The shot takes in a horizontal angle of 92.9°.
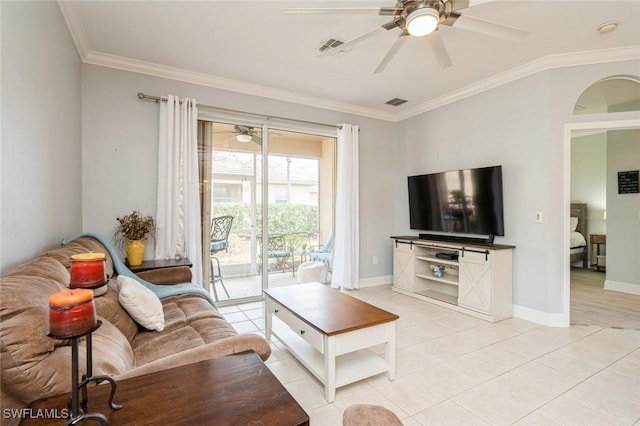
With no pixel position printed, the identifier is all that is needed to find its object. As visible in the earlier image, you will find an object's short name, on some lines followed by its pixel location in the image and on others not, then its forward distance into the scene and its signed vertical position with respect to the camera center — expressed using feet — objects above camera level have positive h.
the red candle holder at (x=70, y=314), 2.54 -0.87
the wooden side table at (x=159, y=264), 9.62 -1.72
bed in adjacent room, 19.71 -1.35
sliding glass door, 13.02 +0.40
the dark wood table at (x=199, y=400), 2.93 -1.98
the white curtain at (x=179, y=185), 11.27 +1.05
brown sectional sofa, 3.02 -1.77
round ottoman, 2.29 -1.57
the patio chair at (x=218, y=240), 13.01 -1.15
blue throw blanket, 8.17 -2.21
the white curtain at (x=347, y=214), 15.08 -0.03
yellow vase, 10.17 -1.31
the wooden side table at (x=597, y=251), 19.25 -2.45
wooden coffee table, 6.51 -2.75
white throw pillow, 6.28 -1.95
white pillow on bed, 20.55 -0.61
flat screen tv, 12.04 +0.55
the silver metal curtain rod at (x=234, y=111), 11.16 +4.31
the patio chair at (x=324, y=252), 15.88 -2.05
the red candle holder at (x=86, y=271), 3.18 -0.62
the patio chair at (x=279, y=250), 14.10 -1.77
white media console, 11.13 -2.56
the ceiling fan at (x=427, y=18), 6.26 +4.22
